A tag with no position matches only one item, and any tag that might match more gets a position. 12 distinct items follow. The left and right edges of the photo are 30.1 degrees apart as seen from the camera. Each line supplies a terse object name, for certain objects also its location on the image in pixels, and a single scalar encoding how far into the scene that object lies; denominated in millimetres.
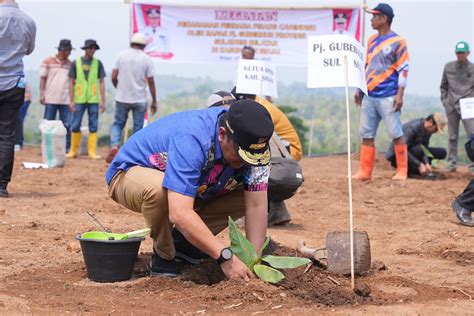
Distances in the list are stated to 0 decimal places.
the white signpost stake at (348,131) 4766
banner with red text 13906
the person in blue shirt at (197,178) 4398
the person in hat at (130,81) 11977
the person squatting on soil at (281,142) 7191
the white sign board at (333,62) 5254
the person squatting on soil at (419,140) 11211
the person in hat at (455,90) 11953
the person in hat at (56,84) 13344
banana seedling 4648
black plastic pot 4758
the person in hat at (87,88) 12820
